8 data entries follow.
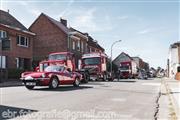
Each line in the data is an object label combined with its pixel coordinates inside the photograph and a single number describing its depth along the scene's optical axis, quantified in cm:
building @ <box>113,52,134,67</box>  10356
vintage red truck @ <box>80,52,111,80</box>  3278
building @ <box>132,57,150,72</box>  12900
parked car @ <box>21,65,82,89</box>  1745
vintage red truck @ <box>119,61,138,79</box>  5412
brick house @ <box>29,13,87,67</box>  4647
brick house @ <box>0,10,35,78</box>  3338
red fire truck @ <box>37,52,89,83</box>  2616
